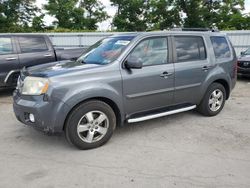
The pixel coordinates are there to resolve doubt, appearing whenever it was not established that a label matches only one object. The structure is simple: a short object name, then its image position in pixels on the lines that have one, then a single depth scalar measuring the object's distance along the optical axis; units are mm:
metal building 10615
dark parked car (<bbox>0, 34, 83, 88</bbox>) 5676
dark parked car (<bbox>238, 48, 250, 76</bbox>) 7696
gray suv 3028
